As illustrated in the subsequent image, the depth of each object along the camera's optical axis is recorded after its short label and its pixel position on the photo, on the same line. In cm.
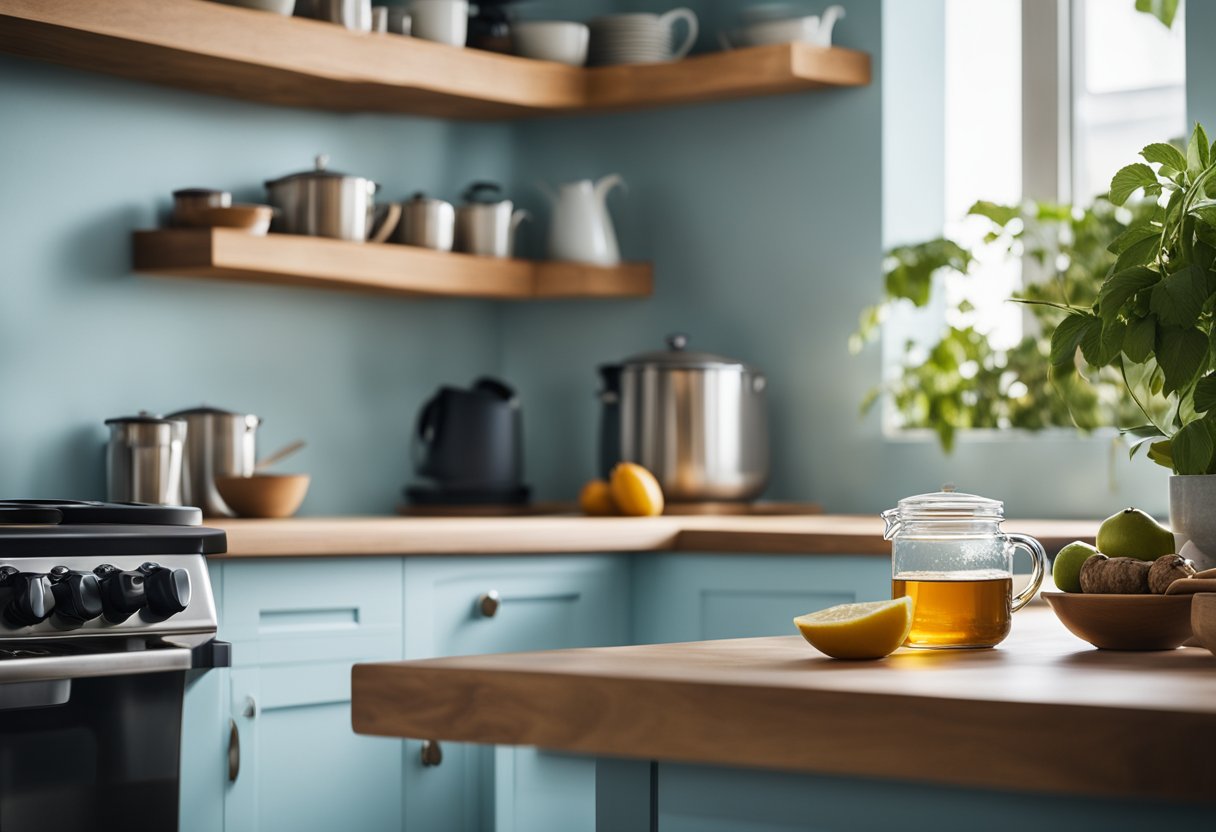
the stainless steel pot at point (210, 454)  297
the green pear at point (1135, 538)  148
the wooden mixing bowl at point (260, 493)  291
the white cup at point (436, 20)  331
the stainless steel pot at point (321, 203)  314
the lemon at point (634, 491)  316
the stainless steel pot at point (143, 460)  281
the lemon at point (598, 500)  321
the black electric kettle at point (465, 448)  331
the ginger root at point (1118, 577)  137
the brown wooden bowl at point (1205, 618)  119
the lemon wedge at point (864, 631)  116
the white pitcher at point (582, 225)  354
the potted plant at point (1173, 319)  130
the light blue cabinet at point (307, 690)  249
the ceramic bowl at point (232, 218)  299
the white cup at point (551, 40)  349
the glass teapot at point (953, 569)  127
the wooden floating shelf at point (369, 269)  297
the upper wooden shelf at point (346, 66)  276
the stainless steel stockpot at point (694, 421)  329
